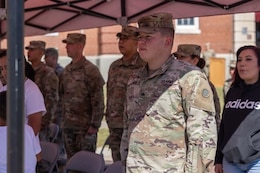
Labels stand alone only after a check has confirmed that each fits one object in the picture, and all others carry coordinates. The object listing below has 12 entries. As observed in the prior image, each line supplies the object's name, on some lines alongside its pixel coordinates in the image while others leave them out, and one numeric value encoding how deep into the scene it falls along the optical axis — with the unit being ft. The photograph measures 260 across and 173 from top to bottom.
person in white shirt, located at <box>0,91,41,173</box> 15.60
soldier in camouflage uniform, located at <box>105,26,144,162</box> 26.12
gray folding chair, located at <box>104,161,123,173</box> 19.00
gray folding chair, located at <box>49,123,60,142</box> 32.44
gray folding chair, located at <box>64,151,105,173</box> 19.85
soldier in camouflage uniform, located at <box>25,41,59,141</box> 29.41
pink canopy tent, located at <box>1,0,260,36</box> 27.06
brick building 104.80
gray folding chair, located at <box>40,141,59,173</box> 22.27
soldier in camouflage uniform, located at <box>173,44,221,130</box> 24.47
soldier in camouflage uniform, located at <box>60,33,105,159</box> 28.46
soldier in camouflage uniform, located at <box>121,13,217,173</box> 14.25
